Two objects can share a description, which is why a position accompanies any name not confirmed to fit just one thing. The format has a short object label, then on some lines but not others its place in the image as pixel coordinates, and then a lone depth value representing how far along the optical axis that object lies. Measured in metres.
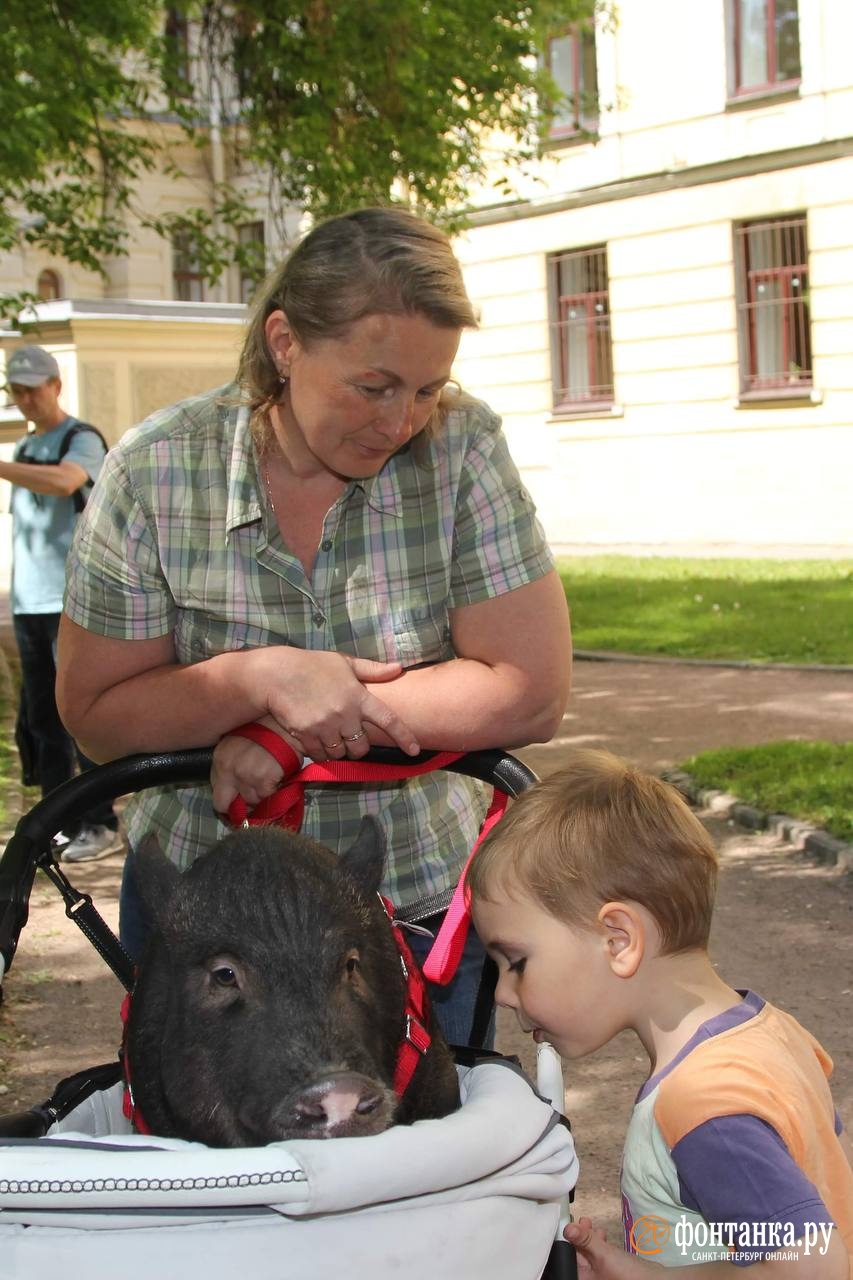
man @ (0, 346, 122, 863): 7.32
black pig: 1.83
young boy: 1.99
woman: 2.45
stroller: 1.49
